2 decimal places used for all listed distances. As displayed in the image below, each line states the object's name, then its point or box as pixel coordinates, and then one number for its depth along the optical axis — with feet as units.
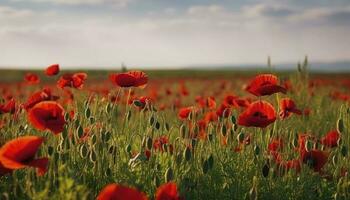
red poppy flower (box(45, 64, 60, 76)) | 13.97
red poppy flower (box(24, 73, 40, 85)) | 17.05
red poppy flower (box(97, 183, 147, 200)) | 5.88
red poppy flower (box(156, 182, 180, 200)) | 6.36
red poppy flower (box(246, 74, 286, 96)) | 9.98
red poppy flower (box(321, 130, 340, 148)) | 12.45
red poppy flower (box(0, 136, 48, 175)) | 6.70
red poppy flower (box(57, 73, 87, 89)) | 11.73
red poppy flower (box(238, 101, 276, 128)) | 9.36
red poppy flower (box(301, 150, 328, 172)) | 10.10
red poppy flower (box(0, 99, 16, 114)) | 11.40
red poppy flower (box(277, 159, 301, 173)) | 10.50
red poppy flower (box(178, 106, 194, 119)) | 12.77
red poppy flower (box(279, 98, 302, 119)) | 11.20
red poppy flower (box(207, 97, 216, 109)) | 13.74
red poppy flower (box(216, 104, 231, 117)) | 12.65
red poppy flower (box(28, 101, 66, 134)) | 8.12
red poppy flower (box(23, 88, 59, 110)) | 10.53
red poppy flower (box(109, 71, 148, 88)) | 10.16
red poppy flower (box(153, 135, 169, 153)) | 11.34
